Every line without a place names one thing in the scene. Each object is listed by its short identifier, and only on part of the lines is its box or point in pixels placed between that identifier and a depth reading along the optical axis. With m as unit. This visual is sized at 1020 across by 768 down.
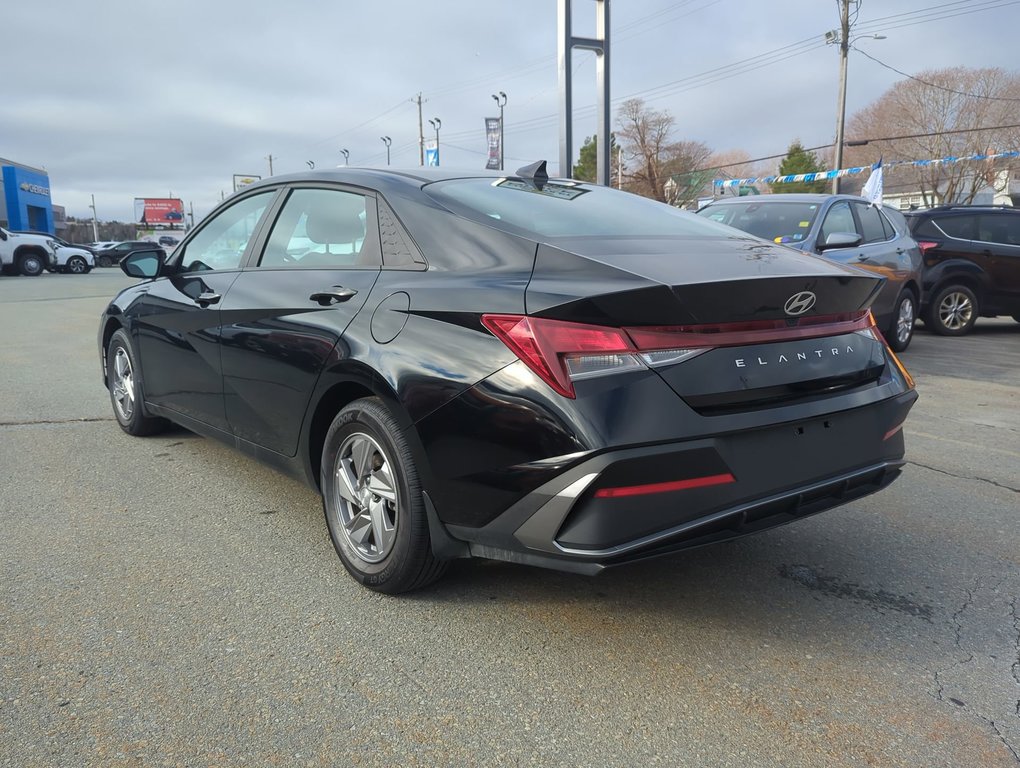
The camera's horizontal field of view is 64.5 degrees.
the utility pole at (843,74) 33.31
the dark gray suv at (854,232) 7.87
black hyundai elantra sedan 2.25
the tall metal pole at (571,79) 13.09
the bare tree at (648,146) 65.88
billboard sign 84.94
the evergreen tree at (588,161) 69.88
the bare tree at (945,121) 45.50
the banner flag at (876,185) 19.62
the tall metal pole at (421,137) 63.92
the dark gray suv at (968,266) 10.77
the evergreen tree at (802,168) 63.78
